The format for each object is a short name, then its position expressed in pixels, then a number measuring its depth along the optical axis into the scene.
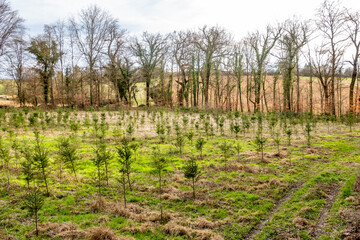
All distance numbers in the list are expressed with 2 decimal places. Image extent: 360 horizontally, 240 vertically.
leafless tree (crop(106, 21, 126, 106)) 34.22
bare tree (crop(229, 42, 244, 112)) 40.66
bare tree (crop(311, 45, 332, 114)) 31.43
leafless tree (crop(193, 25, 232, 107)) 34.88
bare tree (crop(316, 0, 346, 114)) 29.14
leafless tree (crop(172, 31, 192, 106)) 38.25
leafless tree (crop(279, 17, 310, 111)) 32.16
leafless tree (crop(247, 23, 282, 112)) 34.14
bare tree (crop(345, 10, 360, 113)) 28.16
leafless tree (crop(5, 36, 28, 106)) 32.66
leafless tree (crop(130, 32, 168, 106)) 38.12
